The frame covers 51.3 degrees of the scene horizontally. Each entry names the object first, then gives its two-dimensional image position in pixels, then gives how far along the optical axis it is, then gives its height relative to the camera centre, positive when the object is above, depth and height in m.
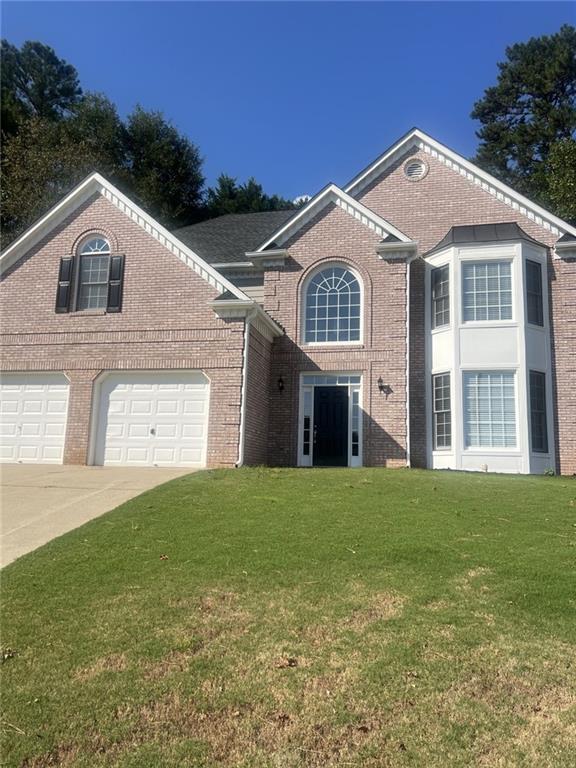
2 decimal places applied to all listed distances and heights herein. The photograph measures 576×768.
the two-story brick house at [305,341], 14.73 +3.19
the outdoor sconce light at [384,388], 15.77 +2.07
